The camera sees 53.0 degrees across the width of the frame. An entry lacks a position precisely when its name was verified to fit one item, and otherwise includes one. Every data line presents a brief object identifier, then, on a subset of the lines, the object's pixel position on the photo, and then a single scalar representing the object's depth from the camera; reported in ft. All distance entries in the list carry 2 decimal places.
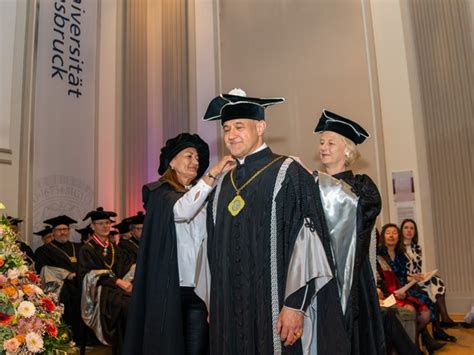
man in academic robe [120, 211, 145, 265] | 20.88
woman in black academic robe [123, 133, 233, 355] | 8.98
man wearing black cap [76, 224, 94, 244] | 22.95
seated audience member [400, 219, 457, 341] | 18.63
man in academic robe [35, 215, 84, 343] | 18.76
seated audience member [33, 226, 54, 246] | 21.61
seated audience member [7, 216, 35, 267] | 19.06
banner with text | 23.58
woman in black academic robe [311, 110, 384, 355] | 8.39
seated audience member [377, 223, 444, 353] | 17.06
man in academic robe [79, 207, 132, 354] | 15.91
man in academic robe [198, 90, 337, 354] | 7.15
